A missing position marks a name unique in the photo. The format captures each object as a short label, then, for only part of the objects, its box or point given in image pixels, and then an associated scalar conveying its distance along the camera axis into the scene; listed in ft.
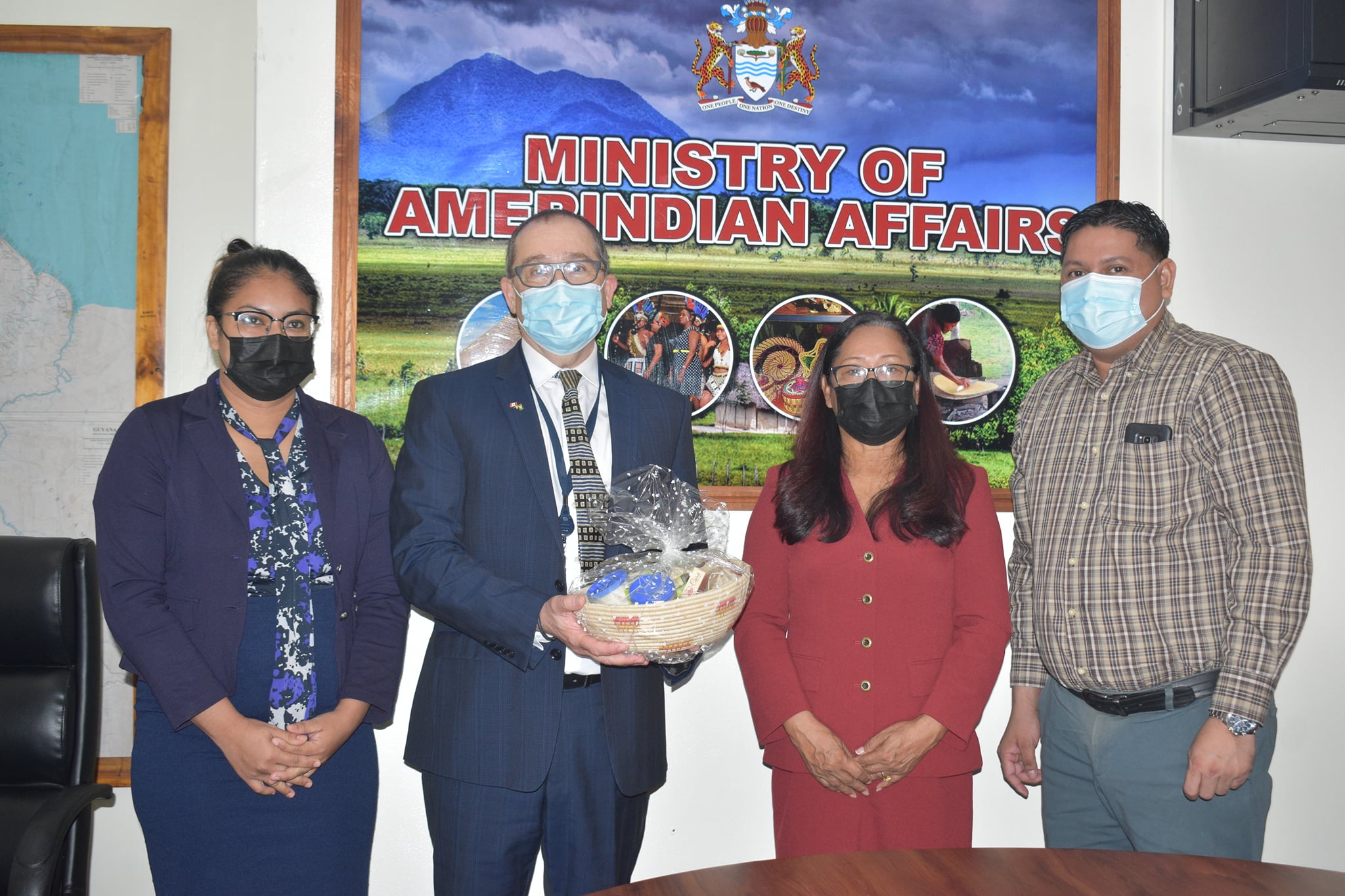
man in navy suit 6.42
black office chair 6.73
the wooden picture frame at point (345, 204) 9.14
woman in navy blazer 6.41
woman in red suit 6.99
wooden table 4.49
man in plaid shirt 6.72
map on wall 9.54
